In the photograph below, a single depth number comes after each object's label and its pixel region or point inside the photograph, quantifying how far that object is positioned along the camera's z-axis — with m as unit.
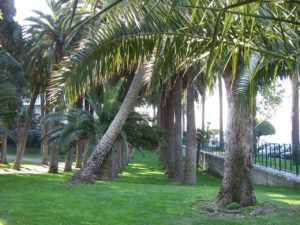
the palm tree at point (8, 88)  17.13
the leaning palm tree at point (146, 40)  5.17
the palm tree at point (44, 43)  26.48
